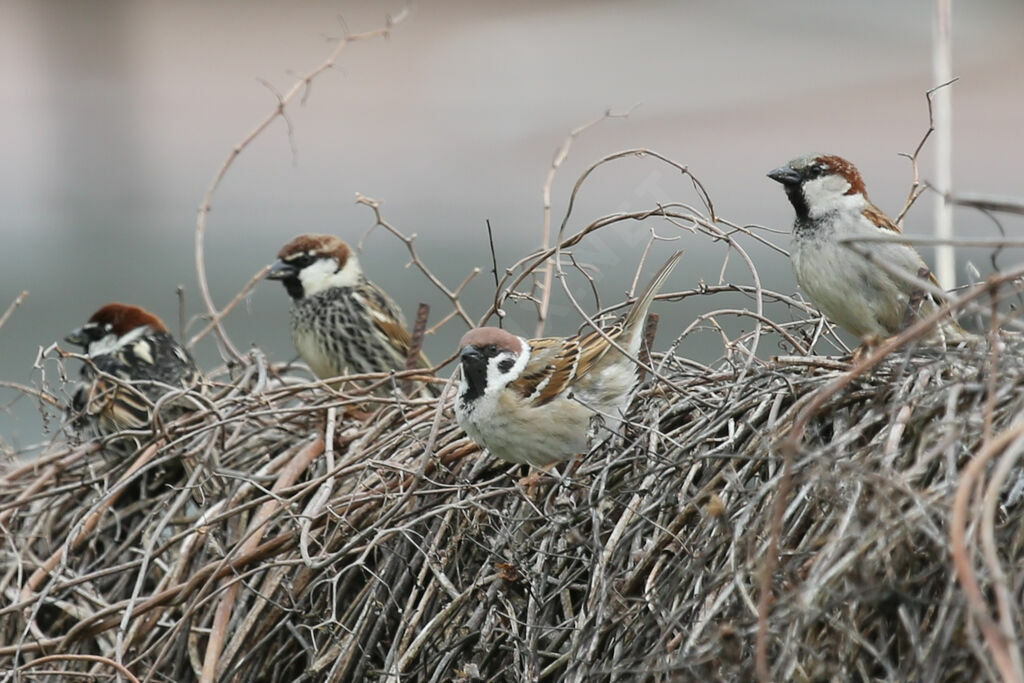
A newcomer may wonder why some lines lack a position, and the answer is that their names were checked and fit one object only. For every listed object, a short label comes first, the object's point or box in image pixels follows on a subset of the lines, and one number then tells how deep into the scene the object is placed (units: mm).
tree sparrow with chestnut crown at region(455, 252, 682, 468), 4980
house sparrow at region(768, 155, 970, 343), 5551
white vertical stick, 6109
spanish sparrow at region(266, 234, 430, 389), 8859
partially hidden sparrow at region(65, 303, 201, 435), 7641
